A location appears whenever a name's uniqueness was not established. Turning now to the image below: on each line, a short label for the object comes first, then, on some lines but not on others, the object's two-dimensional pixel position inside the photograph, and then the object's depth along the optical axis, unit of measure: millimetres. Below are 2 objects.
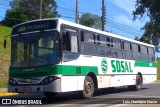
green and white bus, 14844
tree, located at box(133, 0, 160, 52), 20666
